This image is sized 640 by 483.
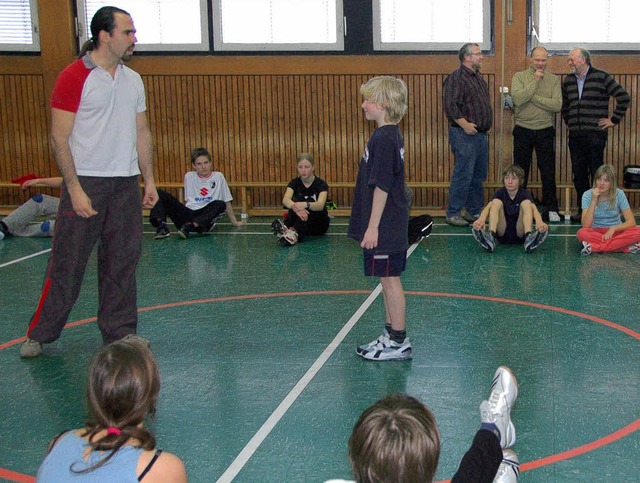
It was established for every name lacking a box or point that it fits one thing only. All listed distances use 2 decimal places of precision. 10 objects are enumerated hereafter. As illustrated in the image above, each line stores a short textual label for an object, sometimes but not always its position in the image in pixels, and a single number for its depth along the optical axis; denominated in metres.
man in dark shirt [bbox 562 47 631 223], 9.80
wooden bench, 10.41
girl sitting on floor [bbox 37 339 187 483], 2.11
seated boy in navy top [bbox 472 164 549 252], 8.16
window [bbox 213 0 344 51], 11.03
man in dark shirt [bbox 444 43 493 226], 9.77
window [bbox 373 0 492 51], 10.81
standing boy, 4.66
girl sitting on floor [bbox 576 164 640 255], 7.98
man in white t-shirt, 4.65
